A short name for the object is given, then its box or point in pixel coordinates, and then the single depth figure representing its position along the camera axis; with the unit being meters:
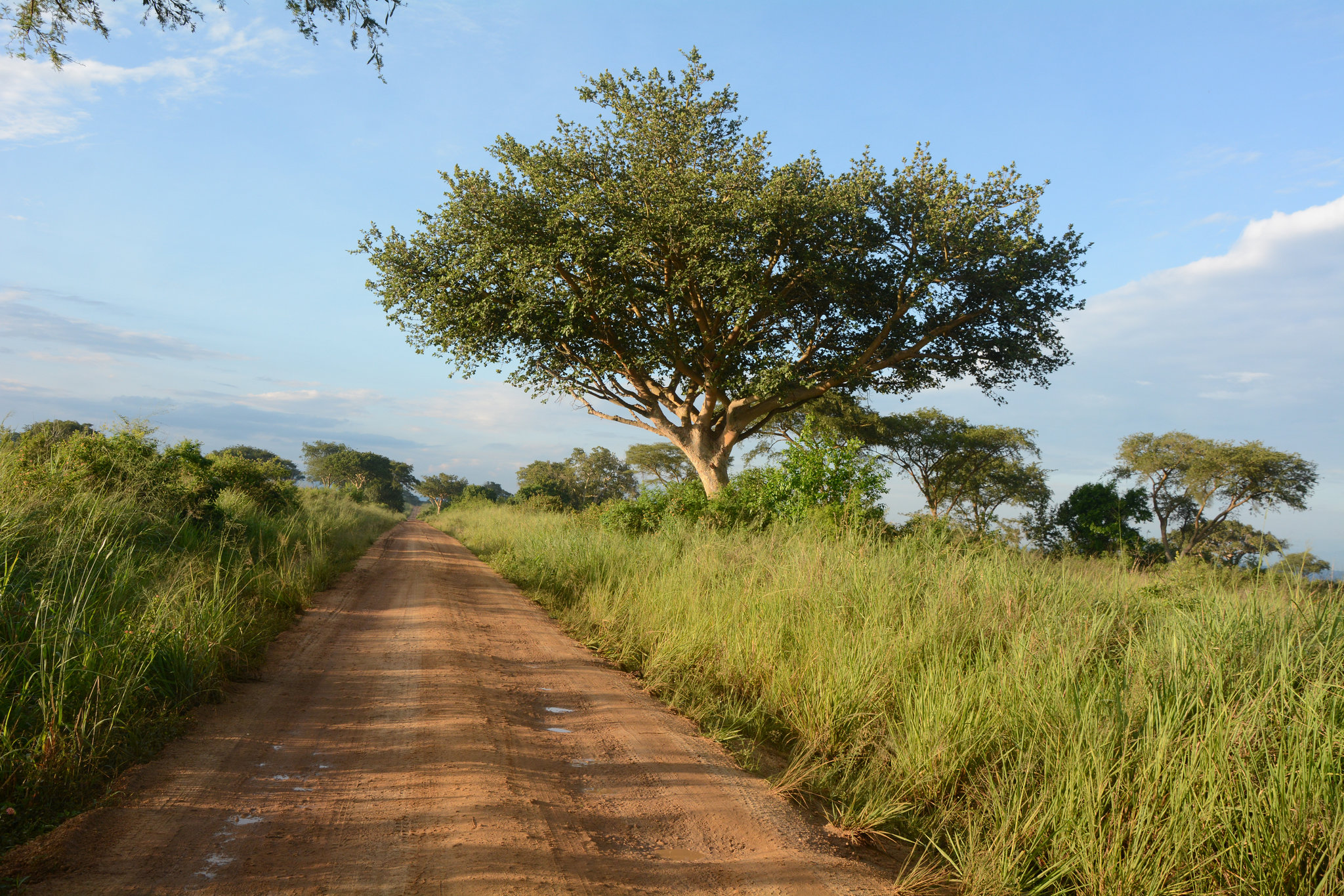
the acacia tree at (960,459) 30.58
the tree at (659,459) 41.09
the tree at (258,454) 57.91
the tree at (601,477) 57.66
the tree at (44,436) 8.88
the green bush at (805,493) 11.36
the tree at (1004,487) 31.77
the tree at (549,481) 46.56
